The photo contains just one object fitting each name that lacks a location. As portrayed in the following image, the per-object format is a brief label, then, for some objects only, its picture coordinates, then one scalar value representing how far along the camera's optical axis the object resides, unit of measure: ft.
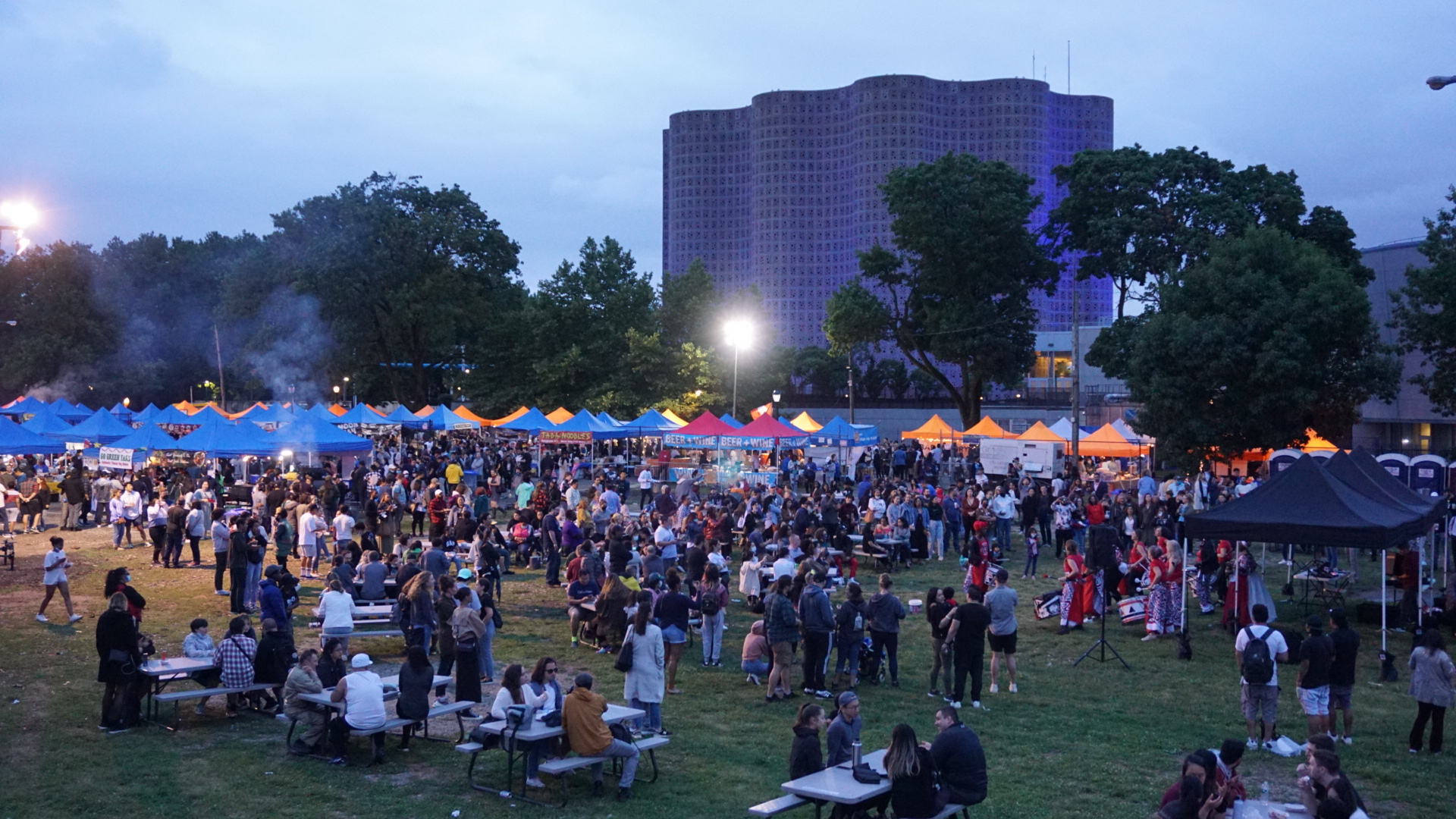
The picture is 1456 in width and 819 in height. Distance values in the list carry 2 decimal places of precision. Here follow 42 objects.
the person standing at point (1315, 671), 31.50
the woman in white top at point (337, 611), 38.24
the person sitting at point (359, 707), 29.55
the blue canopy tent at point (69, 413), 141.90
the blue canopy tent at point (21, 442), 78.74
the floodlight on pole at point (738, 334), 165.48
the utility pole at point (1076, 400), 110.22
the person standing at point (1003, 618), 38.06
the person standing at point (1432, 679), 30.86
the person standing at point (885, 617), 38.45
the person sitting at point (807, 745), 24.76
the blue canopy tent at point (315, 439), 82.12
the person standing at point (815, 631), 37.42
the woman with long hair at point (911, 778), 22.79
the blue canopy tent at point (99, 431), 100.46
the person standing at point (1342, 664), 31.91
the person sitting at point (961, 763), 23.45
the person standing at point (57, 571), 45.73
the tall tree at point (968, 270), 154.92
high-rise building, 392.88
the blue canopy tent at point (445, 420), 129.70
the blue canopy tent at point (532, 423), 117.50
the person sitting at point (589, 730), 27.40
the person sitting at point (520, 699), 27.91
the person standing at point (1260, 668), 31.48
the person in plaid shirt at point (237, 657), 33.47
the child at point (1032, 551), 62.90
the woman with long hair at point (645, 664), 31.58
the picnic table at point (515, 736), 27.32
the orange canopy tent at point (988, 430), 124.16
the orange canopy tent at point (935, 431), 141.18
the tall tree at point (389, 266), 168.45
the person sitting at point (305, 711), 30.27
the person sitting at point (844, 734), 25.23
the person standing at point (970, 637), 35.94
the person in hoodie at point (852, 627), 38.06
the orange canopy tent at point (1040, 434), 118.73
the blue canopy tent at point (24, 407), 146.41
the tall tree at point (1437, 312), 84.28
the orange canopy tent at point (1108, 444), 120.88
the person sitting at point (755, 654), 39.47
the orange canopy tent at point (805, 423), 135.85
